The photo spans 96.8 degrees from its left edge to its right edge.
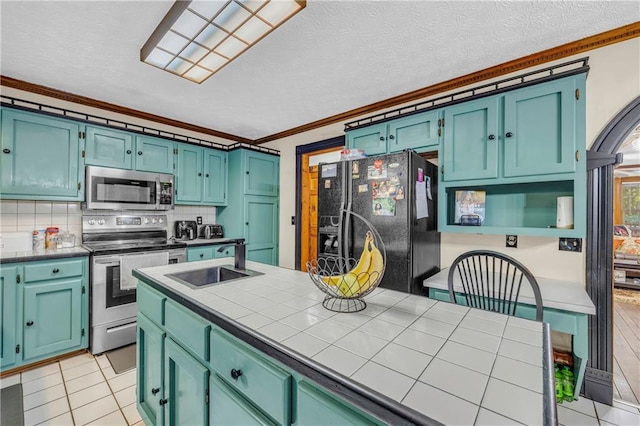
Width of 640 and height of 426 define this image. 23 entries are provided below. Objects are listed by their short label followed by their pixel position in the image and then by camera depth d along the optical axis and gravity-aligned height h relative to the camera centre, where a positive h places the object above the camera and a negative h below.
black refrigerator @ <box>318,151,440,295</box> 2.01 +0.03
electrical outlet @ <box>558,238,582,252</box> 2.02 -0.20
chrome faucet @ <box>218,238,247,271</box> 1.71 -0.26
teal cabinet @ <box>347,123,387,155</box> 2.59 +0.72
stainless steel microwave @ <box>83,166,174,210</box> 2.76 +0.24
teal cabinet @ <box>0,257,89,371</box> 2.16 -0.79
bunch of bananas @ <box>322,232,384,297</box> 1.04 -0.23
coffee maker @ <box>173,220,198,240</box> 3.56 -0.22
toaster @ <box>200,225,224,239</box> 3.75 -0.25
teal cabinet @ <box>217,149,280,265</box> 3.79 +0.14
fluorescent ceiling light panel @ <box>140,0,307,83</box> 1.58 +1.16
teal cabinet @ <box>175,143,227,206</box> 3.43 +0.48
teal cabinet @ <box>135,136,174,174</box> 3.08 +0.65
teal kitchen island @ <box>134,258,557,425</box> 0.58 -0.37
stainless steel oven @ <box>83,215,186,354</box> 2.49 -0.53
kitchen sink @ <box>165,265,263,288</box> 1.63 -0.37
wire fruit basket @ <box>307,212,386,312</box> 1.04 -0.26
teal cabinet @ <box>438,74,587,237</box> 1.80 +0.40
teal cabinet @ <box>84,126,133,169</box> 2.75 +0.65
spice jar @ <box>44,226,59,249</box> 2.64 -0.25
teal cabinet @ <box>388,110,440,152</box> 2.33 +0.71
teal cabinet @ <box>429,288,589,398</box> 1.61 -0.62
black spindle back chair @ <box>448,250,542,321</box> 1.41 -0.48
